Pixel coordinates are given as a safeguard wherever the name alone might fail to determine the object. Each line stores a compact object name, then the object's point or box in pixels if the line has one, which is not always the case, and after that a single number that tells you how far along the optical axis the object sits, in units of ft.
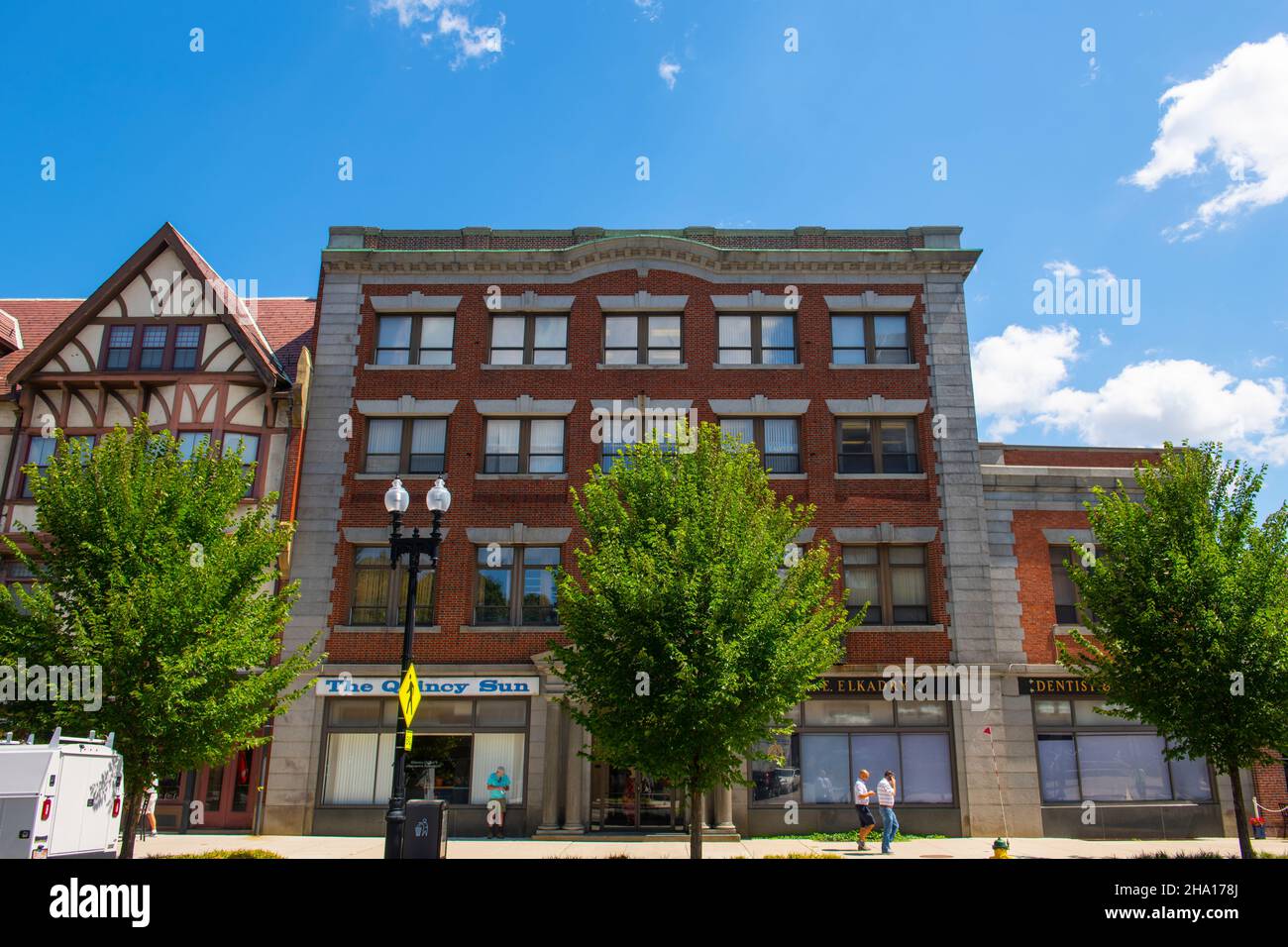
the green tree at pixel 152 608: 47.29
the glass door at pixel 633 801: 68.95
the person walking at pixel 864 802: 62.16
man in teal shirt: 68.39
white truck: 39.60
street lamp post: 46.44
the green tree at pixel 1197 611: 53.11
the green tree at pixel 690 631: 47.73
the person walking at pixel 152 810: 62.95
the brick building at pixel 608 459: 70.08
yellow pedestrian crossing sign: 46.78
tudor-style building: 75.82
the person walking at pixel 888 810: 59.11
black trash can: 43.78
